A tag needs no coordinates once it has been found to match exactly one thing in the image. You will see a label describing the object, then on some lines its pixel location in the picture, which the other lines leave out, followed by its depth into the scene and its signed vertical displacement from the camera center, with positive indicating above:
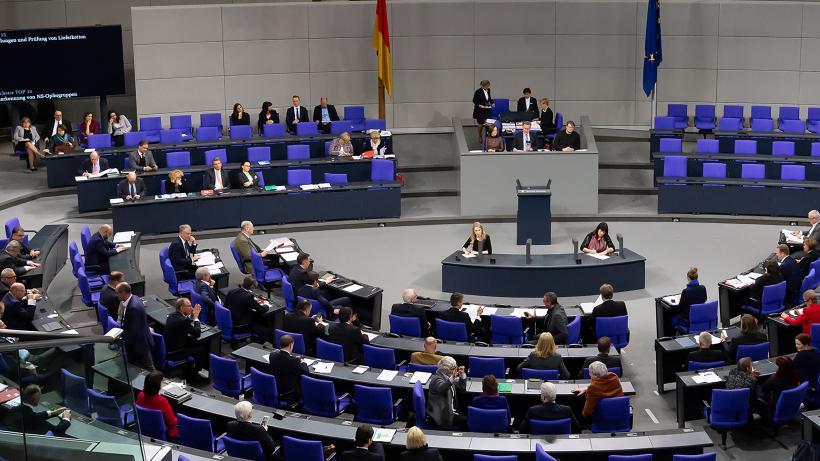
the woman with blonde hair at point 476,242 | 16.78 -2.17
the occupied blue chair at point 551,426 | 10.54 -3.16
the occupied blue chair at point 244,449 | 9.93 -3.15
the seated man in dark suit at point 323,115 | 23.53 -0.19
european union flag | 23.66 +1.19
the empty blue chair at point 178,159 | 21.20 -0.99
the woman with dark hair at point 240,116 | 23.45 -0.18
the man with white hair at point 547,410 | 10.59 -3.02
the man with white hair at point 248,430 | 10.01 -3.01
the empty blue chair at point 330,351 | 12.54 -2.85
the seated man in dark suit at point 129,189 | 19.41 -1.43
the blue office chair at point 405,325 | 13.73 -2.81
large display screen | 23.09 +1.04
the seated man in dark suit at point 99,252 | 16.06 -2.11
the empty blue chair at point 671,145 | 22.25 -0.92
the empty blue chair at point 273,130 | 23.05 -0.48
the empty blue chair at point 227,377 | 11.95 -3.01
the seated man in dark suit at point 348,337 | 12.91 -2.76
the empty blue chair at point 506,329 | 13.62 -2.87
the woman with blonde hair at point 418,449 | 9.48 -3.03
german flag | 23.30 +1.36
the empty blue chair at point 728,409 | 11.30 -3.27
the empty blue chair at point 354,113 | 24.45 -0.16
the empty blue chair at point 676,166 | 21.19 -1.29
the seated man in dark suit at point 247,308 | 14.06 -2.62
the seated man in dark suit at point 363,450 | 9.47 -3.02
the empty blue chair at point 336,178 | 20.72 -1.38
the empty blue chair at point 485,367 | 12.12 -2.96
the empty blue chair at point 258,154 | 21.66 -0.93
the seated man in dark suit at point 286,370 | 11.79 -2.88
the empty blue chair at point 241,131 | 22.95 -0.49
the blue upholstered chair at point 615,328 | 13.55 -2.86
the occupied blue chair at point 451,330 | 13.51 -2.84
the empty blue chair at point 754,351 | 12.30 -2.87
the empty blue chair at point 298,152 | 21.91 -0.91
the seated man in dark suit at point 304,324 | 13.29 -2.68
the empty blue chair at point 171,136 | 22.55 -0.56
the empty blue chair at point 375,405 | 11.33 -3.18
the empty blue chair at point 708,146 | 22.25 -0.95
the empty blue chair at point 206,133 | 22.73 -0.52
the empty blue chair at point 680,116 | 24.83 -0.36
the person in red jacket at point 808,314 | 13.05 -2.61
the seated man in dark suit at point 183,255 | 16.11 -2.19
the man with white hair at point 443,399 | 10.94 -2.99
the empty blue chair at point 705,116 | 24.56 -0.37
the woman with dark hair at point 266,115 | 23.45 -0.16
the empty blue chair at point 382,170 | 21.05 -1.26
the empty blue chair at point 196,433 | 10.19 -3.08
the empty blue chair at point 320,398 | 11.47 -3.13
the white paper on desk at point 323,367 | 12.14 -2.95
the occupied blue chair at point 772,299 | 14.48 -2.70
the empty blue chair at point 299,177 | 20.70 -1.34
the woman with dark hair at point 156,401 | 10.54 -2.85
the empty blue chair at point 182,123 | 23.92 -0.31
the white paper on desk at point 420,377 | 11.69 -2.96
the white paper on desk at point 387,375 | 11.83 -2.97
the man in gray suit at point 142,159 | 20.64 -0.95
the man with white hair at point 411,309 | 14.01 -2.65
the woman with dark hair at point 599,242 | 16.66 -2.19
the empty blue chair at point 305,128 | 23.02 -0.45
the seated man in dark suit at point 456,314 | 13.63 -2.66
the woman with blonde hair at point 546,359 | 11.96 -2.84
